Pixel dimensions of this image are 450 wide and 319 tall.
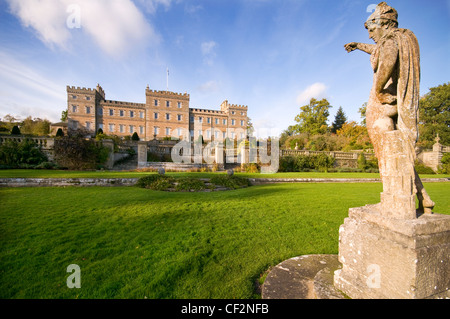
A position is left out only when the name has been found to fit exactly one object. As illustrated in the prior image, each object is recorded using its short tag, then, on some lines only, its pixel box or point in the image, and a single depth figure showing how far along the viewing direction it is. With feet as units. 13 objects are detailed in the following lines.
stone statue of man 5.46
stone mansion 121.39
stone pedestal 4.43
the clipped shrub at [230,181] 31.13
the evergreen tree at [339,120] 155.02
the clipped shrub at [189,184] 27.86
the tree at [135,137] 107.64
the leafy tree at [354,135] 90.94
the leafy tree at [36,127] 103.40
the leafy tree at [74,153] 47.60
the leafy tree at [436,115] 100.22
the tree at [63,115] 149.88
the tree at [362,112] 121.34
